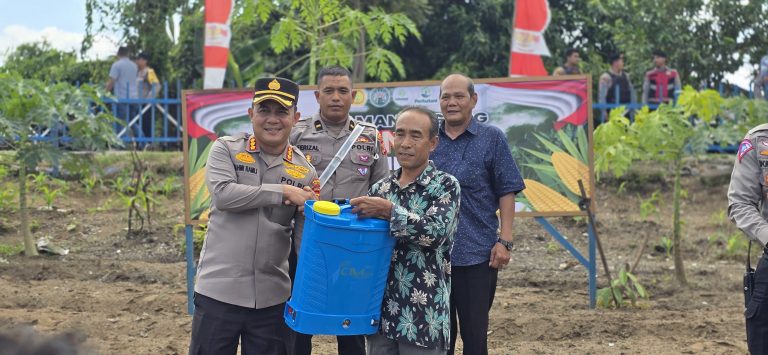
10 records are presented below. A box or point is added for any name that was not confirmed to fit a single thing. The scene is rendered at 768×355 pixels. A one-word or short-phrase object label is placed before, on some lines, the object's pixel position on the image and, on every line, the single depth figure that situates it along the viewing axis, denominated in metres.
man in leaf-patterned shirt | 3.88
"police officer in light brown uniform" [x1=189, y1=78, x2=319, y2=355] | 4.11
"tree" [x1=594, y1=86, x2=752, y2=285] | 8.10
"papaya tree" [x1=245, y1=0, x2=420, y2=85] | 9.91
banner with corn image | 7.20
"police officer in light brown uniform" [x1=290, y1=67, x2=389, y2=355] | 4.79
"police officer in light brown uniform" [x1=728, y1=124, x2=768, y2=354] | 4.44
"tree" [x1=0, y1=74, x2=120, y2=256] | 8.95
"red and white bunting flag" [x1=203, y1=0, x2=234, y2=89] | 11.84
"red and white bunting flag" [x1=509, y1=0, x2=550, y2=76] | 11.70
